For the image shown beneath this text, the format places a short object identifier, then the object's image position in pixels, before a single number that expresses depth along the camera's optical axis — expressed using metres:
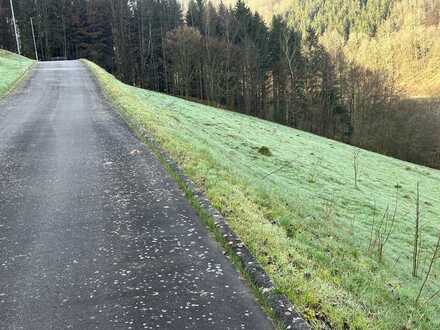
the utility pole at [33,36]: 83.62
